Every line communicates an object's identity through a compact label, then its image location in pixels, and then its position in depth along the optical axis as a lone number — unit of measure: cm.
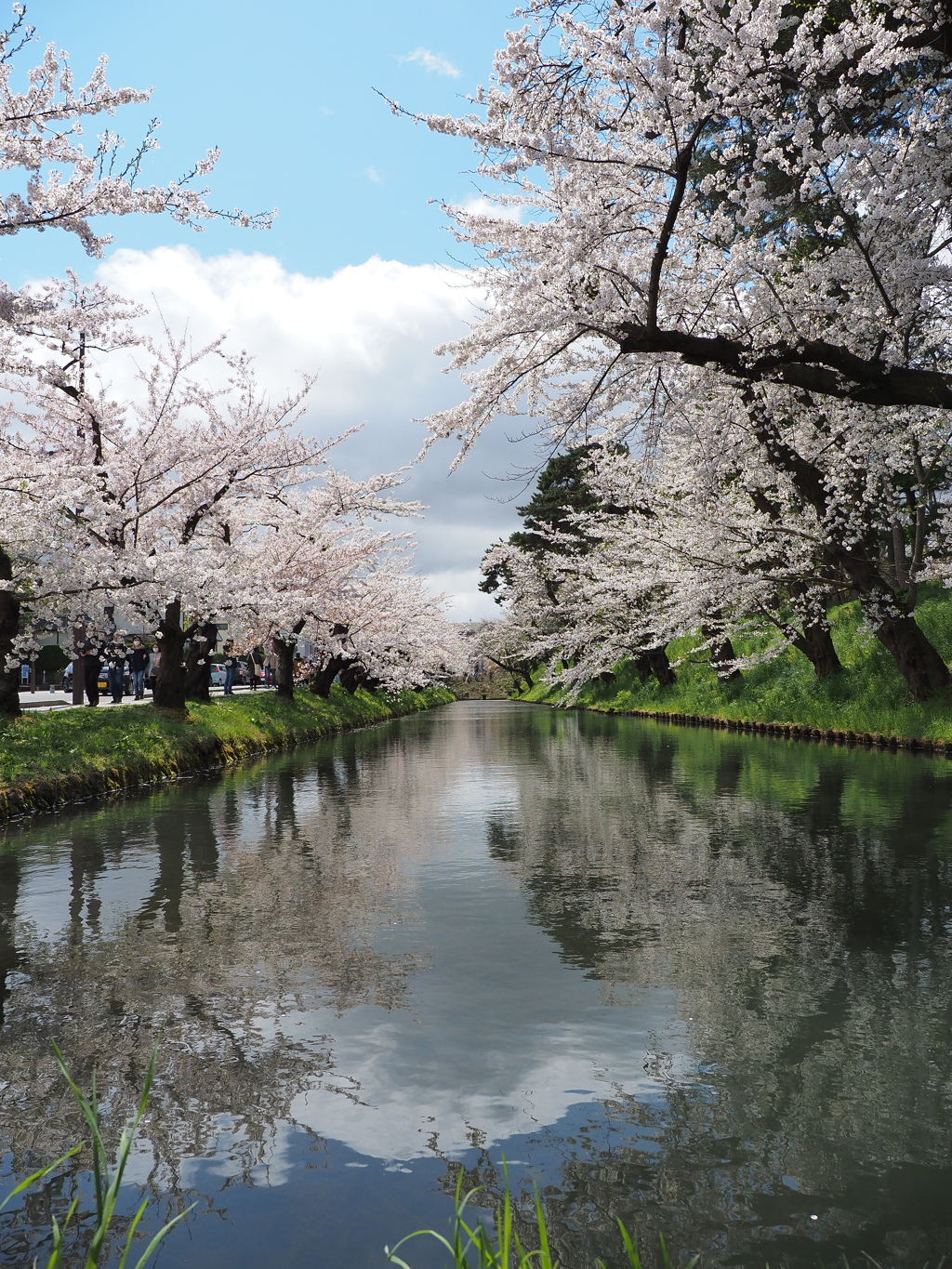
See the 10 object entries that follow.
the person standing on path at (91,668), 2231
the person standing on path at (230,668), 3350
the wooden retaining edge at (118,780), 1167
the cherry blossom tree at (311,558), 2316
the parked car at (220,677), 5964
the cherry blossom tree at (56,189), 860
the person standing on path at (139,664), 2989
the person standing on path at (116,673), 2588
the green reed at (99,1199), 185
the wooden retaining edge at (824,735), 1585
